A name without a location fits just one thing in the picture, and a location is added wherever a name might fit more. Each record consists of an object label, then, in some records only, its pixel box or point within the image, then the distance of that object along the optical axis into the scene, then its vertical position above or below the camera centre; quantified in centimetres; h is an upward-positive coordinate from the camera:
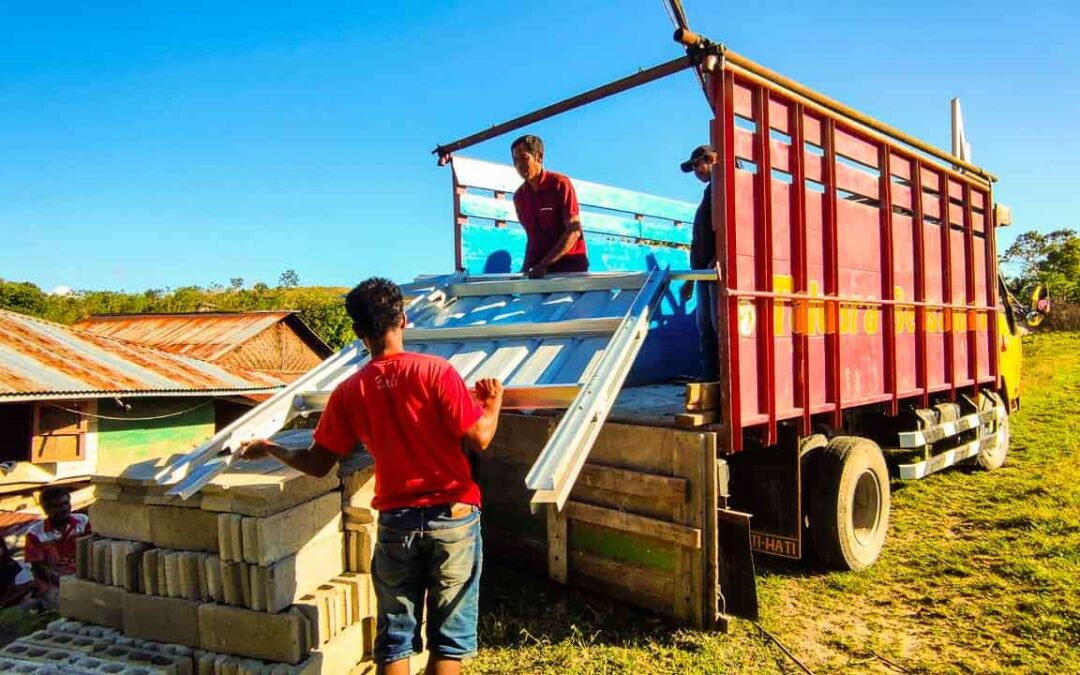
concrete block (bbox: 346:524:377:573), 343 -98
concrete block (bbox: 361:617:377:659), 337 -140
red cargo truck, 397 +25
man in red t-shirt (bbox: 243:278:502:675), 255 -51
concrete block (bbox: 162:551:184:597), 315 -100
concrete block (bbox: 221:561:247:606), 301 -99
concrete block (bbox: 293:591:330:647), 301 -116
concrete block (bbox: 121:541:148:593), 323 -101
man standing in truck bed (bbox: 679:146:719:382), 447 +54
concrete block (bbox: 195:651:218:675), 299 -133
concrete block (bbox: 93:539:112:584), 330 -98
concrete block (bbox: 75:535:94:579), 336 -98
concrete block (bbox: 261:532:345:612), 294 -100
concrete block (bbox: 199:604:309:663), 291 -120
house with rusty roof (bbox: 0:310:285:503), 945 -76
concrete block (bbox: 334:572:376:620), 333 -117
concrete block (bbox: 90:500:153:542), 329 -80
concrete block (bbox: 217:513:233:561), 300 -80
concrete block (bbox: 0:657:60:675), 283 -128
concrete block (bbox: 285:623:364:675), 295 -136
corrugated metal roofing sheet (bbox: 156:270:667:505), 310 -3
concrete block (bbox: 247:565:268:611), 294 -100
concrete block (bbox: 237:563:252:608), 298 -99
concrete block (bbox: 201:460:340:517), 296 -62
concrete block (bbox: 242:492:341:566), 293 -80
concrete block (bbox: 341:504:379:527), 340 -82
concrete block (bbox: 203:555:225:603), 305 -100
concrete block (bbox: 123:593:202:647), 310 -121
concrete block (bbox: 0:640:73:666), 297 -129
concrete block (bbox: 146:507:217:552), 314 -81
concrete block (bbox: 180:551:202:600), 313 -101
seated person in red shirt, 498 -137
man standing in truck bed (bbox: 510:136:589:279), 493 +94
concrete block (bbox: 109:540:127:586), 325 -99
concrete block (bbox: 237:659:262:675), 290 -132
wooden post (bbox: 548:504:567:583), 423 -123
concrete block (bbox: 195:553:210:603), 310 -99
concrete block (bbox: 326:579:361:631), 324 -119
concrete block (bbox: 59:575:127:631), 329 -119
